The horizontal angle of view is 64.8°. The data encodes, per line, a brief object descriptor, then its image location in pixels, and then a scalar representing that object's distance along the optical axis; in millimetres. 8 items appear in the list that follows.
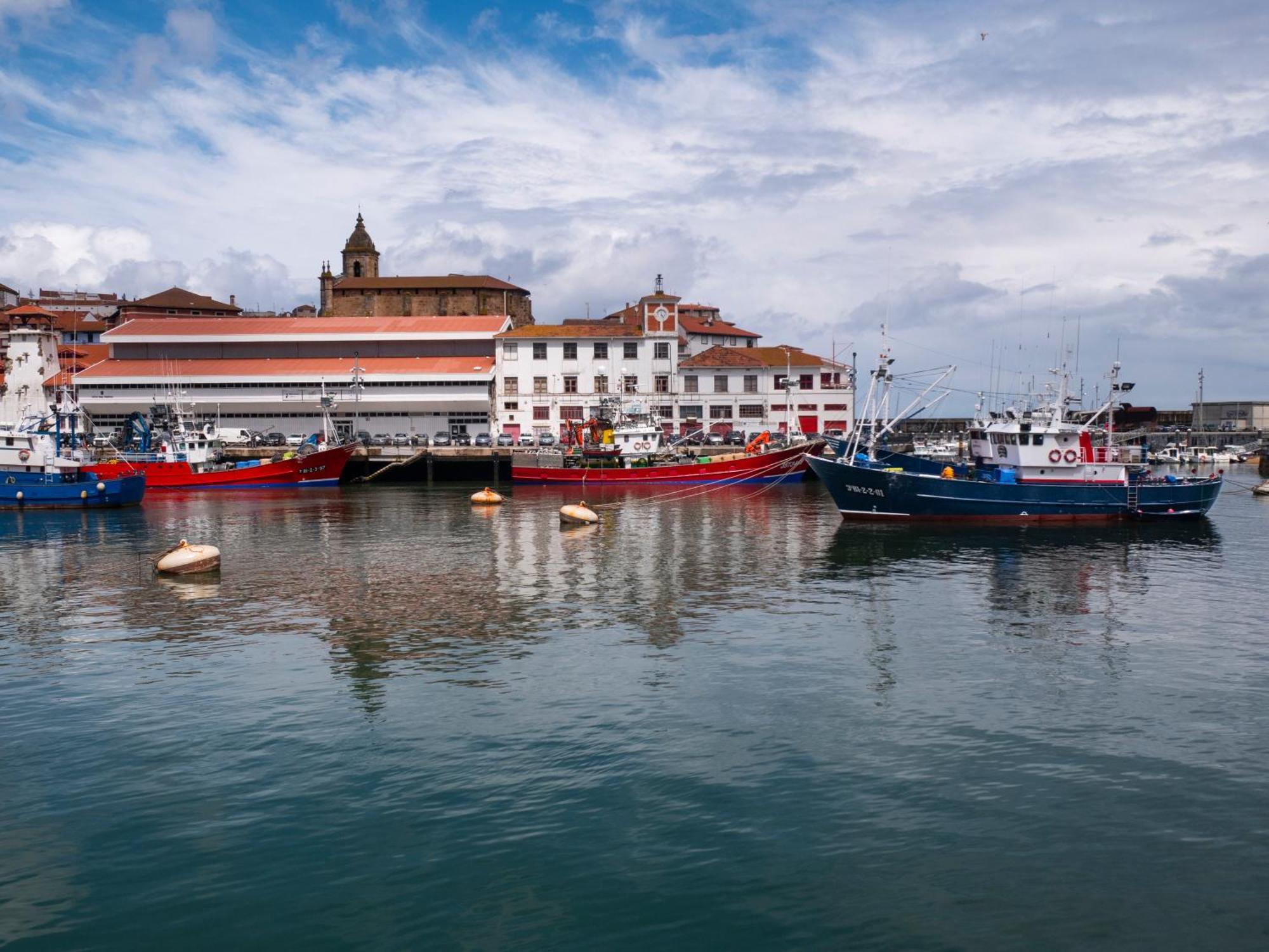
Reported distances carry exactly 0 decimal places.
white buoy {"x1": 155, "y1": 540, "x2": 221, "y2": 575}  34125
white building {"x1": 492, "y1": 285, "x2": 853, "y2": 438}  98812
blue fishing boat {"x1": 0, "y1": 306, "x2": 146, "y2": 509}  58906
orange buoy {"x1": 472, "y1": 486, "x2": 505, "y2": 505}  61312
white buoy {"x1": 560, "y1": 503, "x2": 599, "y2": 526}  49656
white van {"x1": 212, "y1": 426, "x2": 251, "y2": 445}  92188
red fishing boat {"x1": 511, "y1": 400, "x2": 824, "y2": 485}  76062
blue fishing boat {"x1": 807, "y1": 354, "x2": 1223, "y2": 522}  50344
